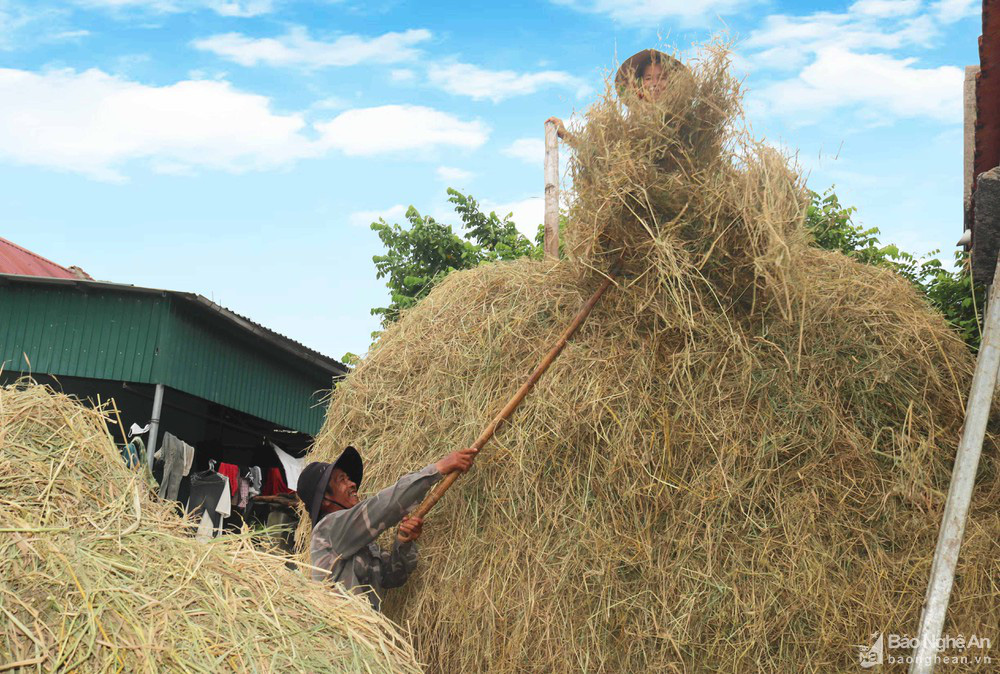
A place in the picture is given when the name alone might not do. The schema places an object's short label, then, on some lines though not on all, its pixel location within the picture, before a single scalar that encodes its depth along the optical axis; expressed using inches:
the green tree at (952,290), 283.0
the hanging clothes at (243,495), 527.2
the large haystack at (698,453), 177.2
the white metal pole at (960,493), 170.4
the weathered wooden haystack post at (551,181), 294.7
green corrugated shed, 484.7
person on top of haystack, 207.6
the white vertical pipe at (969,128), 289.7
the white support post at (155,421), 421.2
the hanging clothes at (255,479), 537.8
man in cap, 190.9
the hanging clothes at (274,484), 551.8
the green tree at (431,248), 708.7
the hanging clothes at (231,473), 516.7
